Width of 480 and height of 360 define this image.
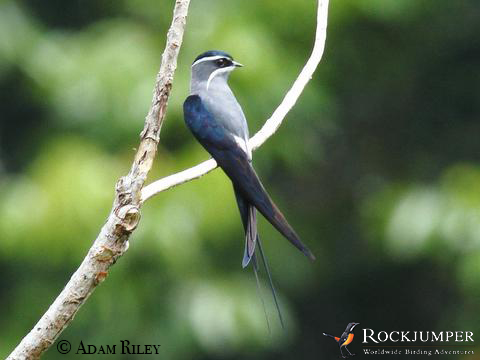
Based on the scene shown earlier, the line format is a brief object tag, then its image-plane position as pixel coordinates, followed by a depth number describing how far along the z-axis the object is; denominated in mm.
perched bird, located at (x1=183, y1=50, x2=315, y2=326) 5273
